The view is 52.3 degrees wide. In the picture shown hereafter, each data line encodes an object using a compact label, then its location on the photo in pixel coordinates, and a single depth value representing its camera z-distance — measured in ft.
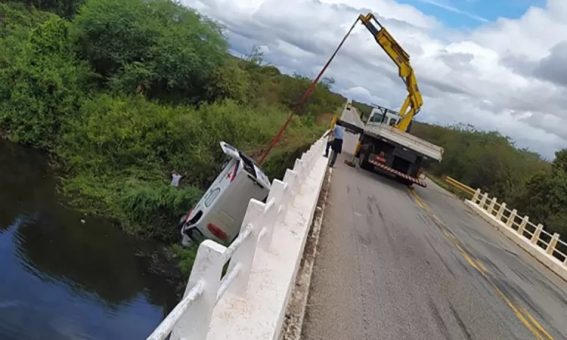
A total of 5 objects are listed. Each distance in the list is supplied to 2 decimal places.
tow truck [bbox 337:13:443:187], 84.07
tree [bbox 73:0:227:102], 106.93
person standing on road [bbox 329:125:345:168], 78.33
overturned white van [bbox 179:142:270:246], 54.54
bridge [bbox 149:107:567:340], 15.38
